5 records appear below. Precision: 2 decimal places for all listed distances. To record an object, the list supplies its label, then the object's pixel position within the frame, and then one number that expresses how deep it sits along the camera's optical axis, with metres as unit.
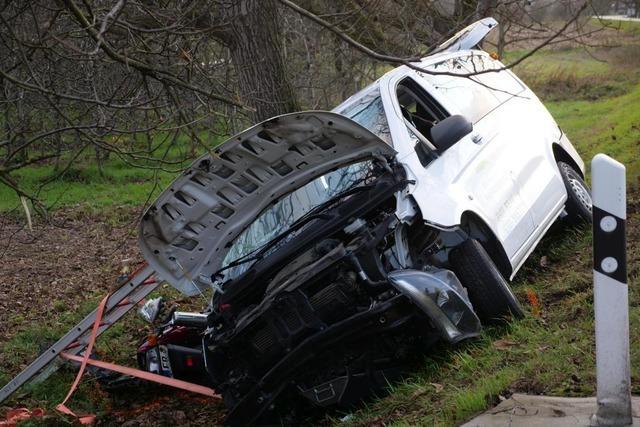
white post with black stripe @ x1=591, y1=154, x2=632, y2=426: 3.69
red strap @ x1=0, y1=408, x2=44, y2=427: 6.35
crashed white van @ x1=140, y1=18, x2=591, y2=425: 5.40
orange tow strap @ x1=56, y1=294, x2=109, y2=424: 6.48
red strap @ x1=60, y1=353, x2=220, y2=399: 6.41
